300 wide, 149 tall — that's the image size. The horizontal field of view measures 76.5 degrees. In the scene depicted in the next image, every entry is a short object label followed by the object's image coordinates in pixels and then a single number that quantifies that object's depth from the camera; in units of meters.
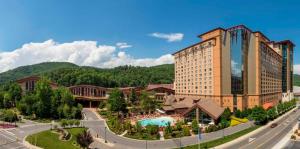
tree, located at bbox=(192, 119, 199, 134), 49.08
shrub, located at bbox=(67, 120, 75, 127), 53.66
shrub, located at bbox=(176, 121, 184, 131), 50.95
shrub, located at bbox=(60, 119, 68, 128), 52.33
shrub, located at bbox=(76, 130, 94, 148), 36.93
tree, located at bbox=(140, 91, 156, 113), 75.60
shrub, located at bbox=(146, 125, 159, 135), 47.89
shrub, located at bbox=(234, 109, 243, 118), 66.71
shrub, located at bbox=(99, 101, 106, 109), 84.06
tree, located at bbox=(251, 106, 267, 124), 58.82
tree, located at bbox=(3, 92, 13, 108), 77.19
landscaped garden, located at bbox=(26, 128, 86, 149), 40.78
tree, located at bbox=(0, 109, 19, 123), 58.03
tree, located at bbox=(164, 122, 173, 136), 47.77
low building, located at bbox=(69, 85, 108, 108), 91.16
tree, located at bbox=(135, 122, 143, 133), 49.27
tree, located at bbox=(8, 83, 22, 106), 81.42
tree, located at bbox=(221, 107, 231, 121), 60.22
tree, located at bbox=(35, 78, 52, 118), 64.49
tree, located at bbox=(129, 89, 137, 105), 91.32
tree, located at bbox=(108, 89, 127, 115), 70.02
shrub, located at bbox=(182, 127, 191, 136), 47.53
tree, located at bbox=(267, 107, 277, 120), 64.72
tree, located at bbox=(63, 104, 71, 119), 64.25
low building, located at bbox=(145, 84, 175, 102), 105.39
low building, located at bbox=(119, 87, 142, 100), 98.59
